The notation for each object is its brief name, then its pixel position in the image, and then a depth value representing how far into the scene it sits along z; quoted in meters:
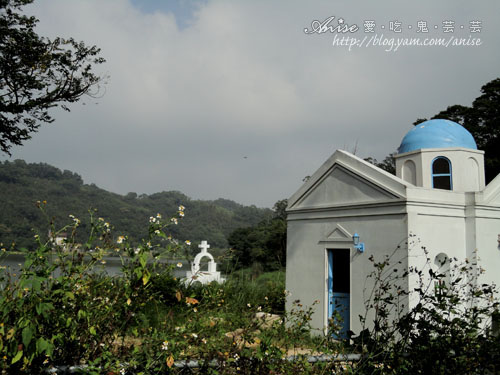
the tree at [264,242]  34.12
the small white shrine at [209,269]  16.50
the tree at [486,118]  22.17
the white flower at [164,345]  2.85
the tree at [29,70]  10.98
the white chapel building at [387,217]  8.33
